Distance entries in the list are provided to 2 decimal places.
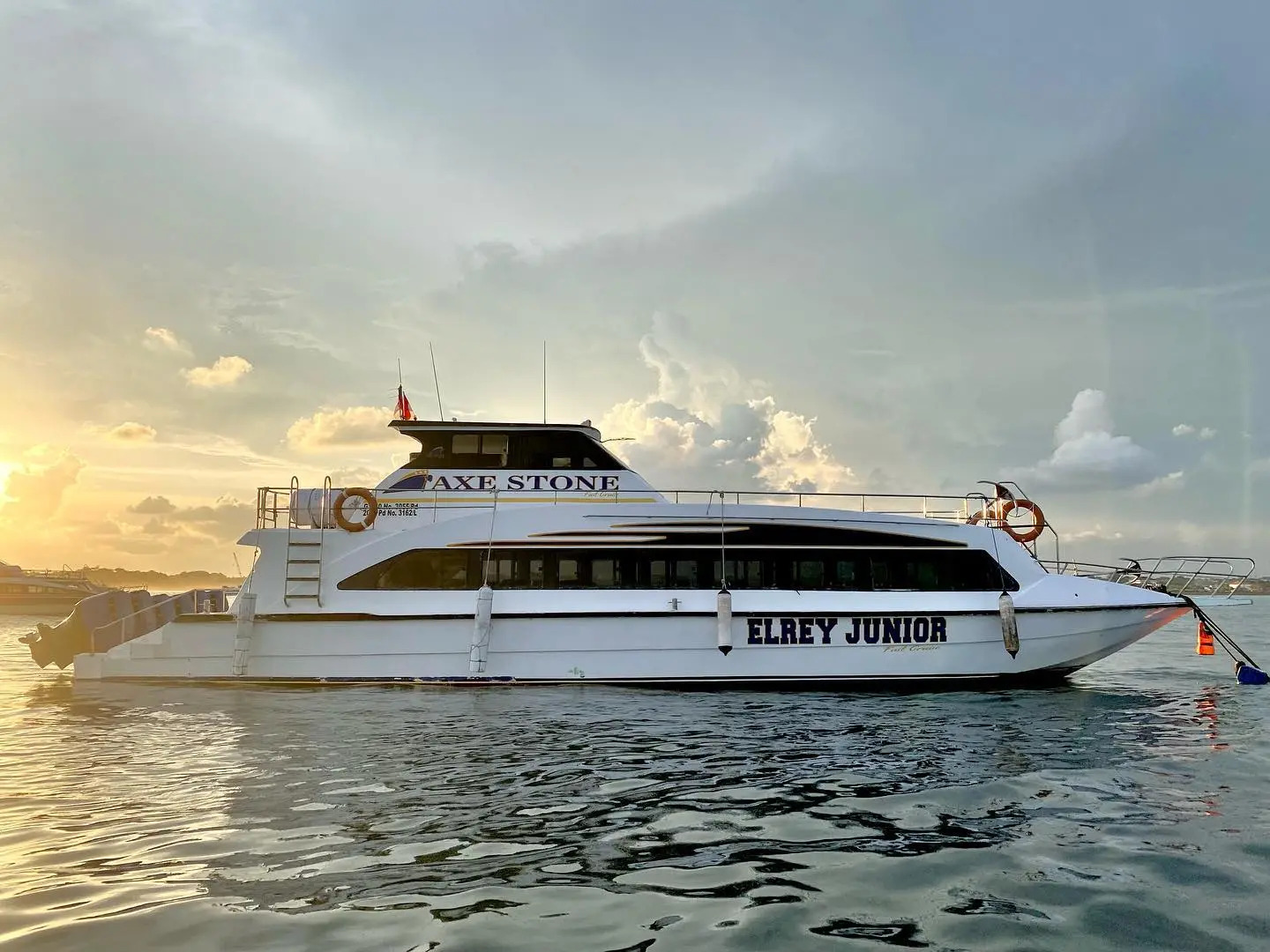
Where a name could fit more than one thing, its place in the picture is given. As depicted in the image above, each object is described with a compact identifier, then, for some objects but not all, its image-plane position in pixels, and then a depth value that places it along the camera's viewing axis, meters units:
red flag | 17.42
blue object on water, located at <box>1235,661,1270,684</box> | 16.11
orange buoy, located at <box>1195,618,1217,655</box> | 17.41
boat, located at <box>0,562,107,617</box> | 55.09
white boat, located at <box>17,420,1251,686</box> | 14.66
